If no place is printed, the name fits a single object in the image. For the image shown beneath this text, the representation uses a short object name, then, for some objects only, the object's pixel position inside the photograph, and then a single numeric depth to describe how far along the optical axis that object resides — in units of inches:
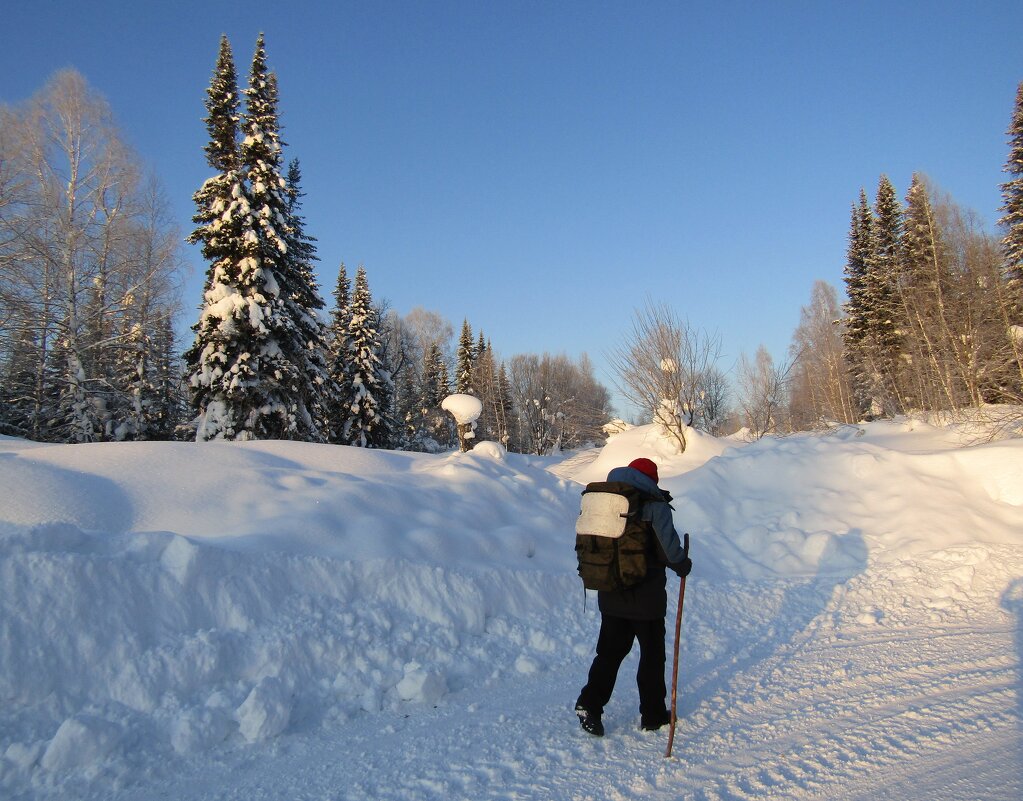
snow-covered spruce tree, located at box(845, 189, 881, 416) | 1284.4
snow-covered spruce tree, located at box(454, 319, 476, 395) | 1754.4
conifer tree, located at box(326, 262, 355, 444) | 1091.3
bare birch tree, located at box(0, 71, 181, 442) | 518.6
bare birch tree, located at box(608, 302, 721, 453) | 679.1
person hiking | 139.5
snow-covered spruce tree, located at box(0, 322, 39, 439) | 545.3
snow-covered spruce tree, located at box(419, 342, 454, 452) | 1696.6
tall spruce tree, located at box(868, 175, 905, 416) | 1128.8
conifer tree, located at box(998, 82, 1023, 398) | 874.8
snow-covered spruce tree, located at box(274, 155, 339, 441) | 708.7
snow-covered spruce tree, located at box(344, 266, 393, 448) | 1096.8
